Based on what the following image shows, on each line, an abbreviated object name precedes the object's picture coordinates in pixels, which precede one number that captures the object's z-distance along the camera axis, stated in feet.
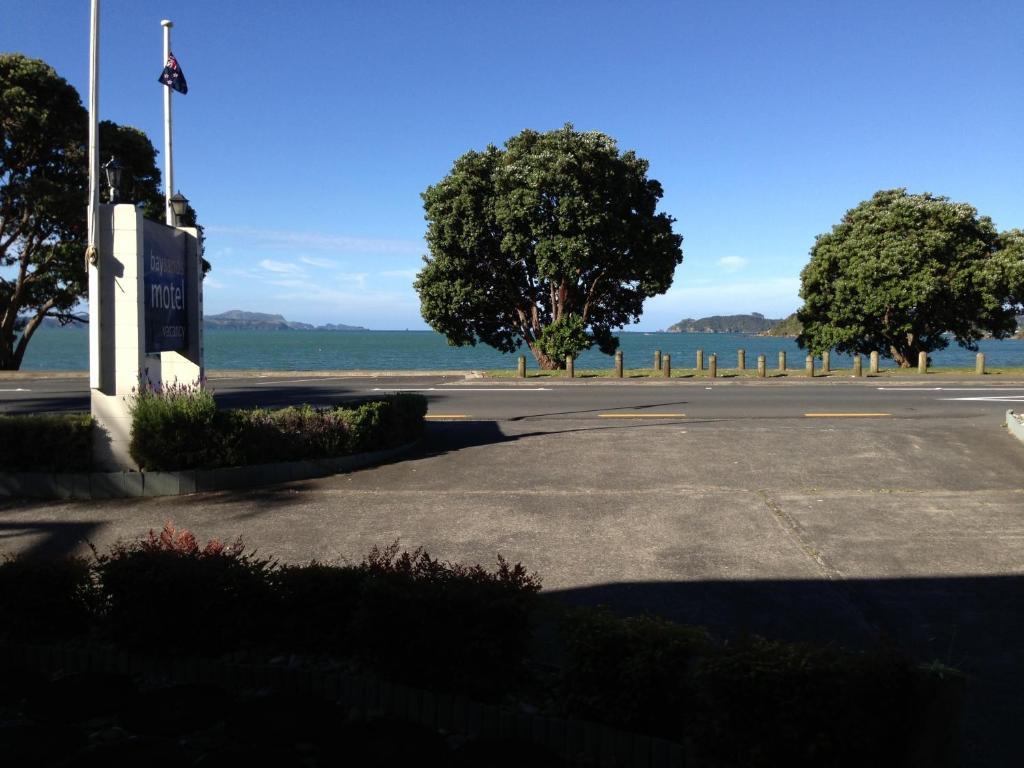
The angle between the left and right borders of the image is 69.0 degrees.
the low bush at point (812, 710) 9.76
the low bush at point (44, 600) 15.34
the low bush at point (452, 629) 12.51
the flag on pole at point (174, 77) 49.49
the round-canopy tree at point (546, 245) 102.27
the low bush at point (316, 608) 14.44
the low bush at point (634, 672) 11.25
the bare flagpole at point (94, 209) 30.86
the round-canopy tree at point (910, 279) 112.47
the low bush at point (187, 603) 14.46
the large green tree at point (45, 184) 98.22
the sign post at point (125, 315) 31.24
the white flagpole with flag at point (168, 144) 50.16
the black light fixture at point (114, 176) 32.04
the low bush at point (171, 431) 31.27
